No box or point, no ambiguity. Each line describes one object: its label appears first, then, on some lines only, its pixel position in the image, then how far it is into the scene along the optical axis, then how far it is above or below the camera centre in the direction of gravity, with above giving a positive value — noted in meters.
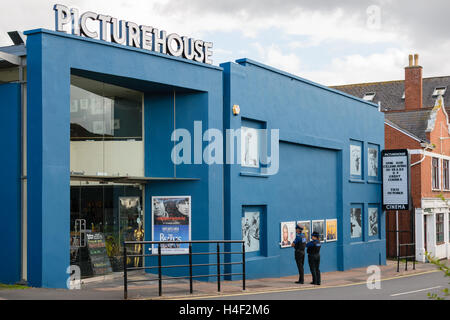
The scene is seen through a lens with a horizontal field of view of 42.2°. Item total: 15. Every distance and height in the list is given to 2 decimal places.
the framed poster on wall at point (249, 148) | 18.98 +1.32
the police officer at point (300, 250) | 17.81 -1.92
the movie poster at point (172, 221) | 17.55 -1.00
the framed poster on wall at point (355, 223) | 26.56 -1.66
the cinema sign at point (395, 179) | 28.78 +0.36
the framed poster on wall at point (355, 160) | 26.84 +1.24
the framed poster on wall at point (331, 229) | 24.44 -1.80
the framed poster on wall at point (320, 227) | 23.33 -1.63
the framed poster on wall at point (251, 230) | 19.03 -1.40
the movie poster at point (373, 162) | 28.80 +1.22
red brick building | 34.19 +0.73
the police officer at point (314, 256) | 17.58 -2.09
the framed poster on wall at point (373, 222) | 28.59 -1.73
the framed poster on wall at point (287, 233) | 20.81 -1.67
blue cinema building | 13.80 +0.98
